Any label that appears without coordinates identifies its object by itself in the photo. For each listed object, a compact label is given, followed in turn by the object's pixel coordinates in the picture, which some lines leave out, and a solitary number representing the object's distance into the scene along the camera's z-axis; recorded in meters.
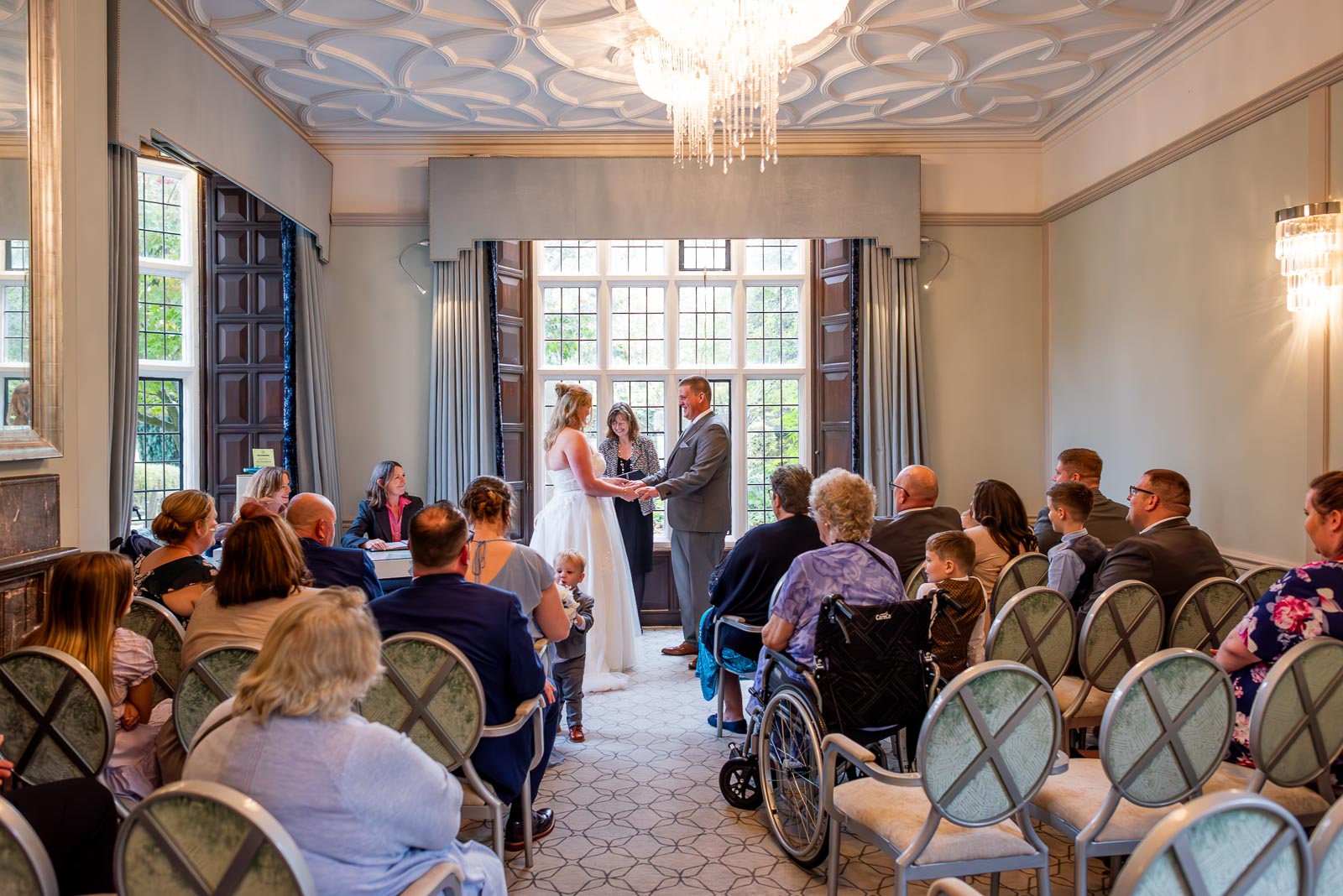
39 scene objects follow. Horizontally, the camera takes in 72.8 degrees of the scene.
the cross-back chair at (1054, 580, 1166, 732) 2.96
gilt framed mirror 2.97
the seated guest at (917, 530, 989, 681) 2.90
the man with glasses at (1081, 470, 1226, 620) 3.28
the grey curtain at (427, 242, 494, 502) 6.50
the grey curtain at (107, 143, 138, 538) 3.82
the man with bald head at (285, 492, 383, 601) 3.20
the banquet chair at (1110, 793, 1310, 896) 1.28
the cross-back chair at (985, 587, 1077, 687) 2.82
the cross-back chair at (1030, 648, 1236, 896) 1.99
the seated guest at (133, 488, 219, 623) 2.98
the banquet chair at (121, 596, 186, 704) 2.62
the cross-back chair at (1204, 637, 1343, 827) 2.07
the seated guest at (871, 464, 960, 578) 3.84
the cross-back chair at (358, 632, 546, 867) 2.29
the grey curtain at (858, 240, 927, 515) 6.54
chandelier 3.73
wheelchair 2.56
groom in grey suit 5.48
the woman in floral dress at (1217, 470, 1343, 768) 2.32
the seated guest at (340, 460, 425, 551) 5.64
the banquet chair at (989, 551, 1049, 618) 3.46
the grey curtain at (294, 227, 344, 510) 6.09
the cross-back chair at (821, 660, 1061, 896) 1.93
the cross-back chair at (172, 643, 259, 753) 2.21
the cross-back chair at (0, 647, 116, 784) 2.06
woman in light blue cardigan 1.49
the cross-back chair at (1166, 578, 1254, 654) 3.05
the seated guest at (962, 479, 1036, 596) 3.70
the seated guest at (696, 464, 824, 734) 3.72
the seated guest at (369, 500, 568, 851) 2.50
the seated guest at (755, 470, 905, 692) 2.84
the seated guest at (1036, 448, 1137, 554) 4.37
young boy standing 3.95
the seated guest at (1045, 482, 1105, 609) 3.52
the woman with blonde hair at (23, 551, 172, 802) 2.23
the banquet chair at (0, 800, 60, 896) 1.32
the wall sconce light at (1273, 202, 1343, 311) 3.77
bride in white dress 5.20
